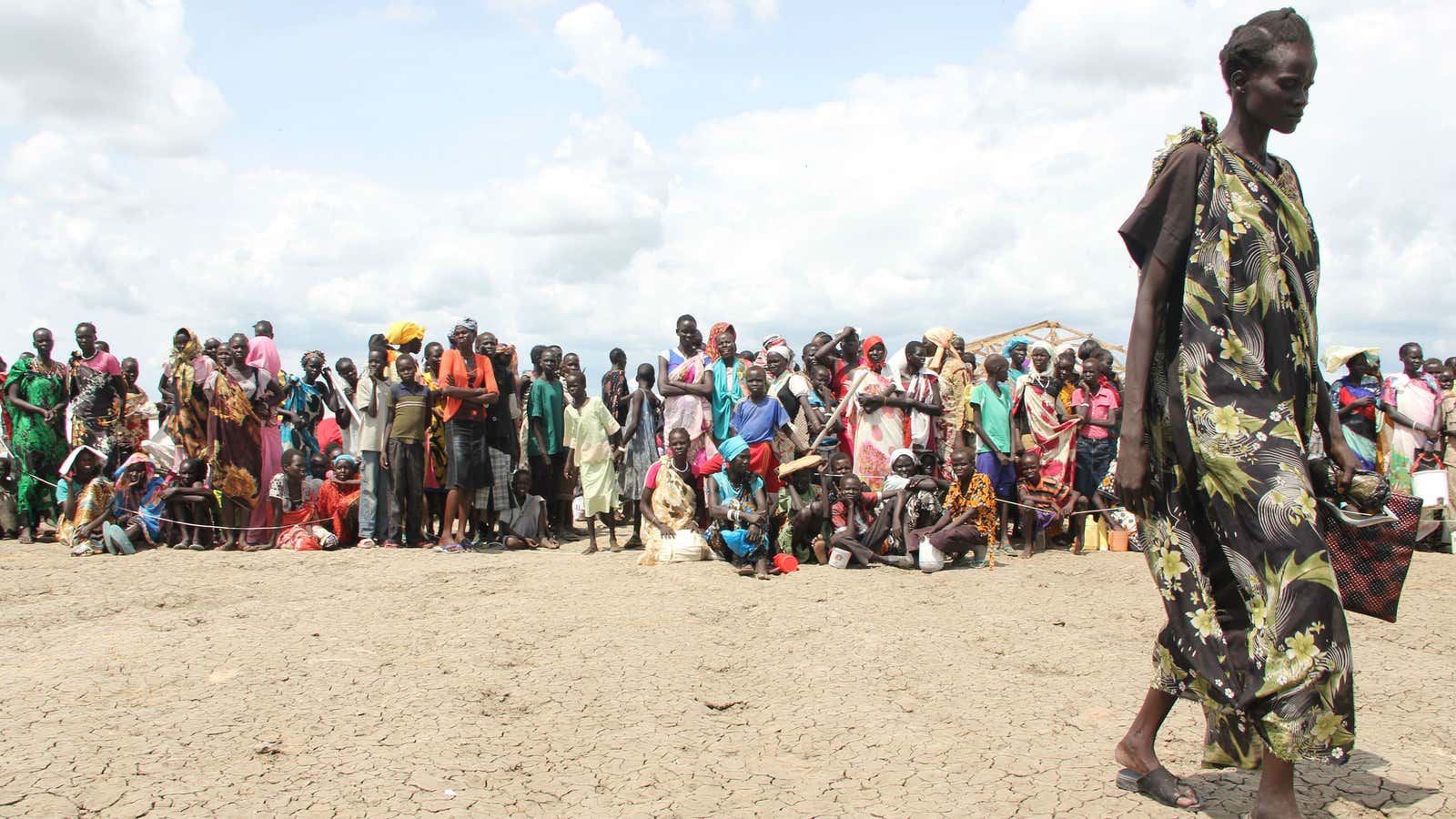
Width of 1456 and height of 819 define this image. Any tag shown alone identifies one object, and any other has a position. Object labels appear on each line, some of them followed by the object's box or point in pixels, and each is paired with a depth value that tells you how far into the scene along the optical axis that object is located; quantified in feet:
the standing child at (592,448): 29.60
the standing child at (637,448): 31.14
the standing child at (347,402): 35.19
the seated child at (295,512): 29.91
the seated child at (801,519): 26.84
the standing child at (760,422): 27.43
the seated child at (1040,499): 28.94
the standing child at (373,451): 30.09
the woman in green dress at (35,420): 32.09
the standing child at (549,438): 31.55
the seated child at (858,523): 26.50
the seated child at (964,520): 26.43
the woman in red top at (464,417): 29.01
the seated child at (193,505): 30.01
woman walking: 8.48
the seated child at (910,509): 27.20
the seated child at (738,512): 25.63
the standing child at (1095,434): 30.17
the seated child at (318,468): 33.19
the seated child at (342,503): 30.83
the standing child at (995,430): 29.81
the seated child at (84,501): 29.25
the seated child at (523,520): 30.35
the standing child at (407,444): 29.48
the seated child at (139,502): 30.04
